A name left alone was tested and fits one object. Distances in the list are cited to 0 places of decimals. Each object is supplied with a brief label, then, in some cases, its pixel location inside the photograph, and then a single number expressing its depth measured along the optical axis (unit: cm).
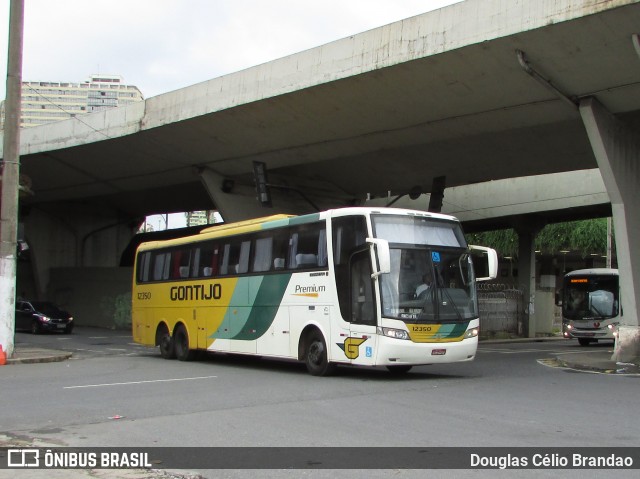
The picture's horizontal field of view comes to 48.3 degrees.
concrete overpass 1803
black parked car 3341
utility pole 1922
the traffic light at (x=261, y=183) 2478
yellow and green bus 1382
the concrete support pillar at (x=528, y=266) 4072
